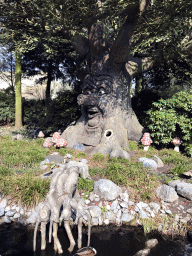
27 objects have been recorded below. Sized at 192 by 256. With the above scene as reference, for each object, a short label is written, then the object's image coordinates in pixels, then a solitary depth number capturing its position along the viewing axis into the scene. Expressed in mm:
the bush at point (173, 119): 7855
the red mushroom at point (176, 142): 8094
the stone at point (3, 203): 4700
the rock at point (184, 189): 5145
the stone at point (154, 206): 4872
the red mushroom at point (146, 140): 8039
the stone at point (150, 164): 6480
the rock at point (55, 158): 6865
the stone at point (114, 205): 4864
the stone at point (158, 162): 6924
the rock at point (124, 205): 4871
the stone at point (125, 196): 5048
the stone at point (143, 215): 4688
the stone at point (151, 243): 3896
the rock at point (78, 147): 8159
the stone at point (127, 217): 4676
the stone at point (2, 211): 4577
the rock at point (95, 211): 4652
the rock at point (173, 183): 5504
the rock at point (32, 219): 4438
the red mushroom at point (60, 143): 8023
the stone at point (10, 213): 4574
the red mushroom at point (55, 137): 8098
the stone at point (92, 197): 5048
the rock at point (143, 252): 3596
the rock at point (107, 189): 5023
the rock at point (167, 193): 5105
